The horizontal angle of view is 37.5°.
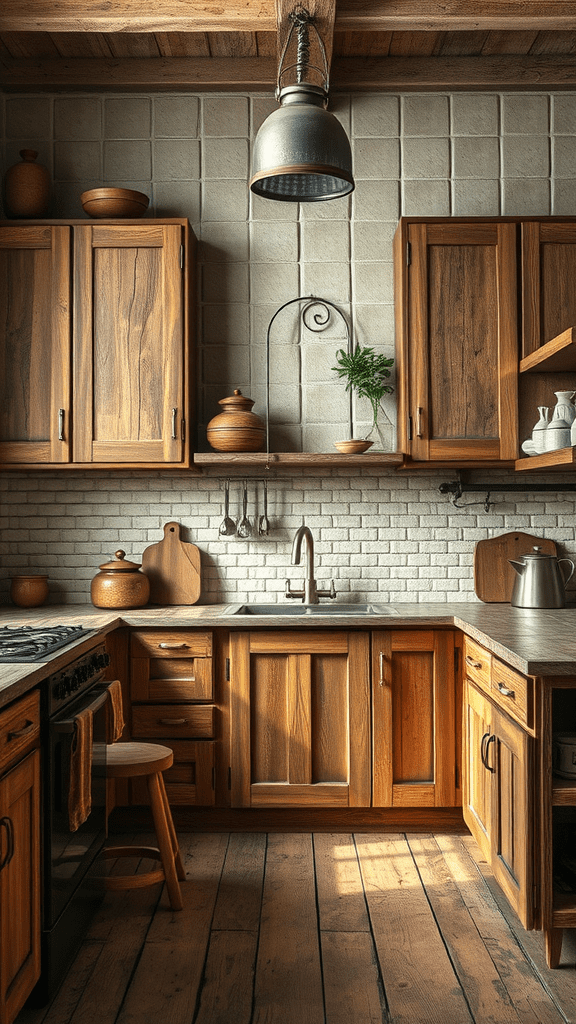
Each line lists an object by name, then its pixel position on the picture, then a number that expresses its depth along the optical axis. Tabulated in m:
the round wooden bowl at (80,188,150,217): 3.66
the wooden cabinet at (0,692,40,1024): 1.85
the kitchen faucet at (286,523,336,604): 3.79
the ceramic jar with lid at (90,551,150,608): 3.65
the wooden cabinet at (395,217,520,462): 3.58
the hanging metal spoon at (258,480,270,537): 3.93
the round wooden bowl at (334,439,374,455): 3.66
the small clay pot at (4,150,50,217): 3.75
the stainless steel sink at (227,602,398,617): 3.57
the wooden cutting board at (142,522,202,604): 3.91
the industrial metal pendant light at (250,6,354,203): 2.29
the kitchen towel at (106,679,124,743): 2.88
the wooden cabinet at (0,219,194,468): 3.60
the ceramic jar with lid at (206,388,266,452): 3.67
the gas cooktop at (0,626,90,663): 2.31
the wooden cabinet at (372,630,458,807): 3.36
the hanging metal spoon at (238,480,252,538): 3.94
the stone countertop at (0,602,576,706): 2.58
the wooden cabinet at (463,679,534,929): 2.29
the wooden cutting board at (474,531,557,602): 3.90
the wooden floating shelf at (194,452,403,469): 3.60
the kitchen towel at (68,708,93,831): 2.29
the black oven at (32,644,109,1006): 2.18
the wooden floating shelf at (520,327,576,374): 2.95
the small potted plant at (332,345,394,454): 3.78
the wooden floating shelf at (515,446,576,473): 2.94
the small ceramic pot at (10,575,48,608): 3.78
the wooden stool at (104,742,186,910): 2.68
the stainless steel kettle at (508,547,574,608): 3.58
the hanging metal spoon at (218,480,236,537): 3.92
